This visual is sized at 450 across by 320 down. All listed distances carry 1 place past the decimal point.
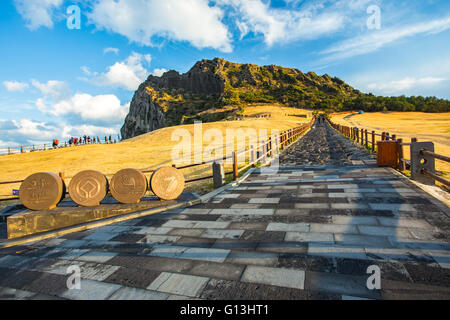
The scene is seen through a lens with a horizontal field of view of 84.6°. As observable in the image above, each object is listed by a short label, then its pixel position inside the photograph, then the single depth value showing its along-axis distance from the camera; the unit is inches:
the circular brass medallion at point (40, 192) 247.6
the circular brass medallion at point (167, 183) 264.5
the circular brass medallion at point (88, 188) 252.2
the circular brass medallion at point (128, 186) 255.3
